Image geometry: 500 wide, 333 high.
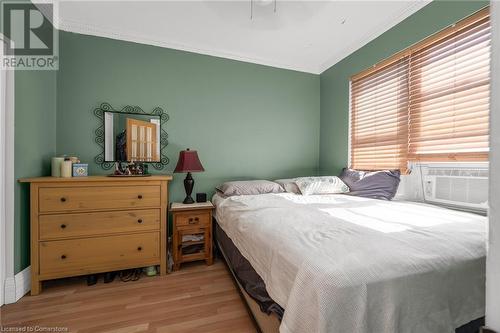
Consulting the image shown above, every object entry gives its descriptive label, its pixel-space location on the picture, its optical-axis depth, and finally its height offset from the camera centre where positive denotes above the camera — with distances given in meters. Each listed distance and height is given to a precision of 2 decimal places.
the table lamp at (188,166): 2.20 -0.03
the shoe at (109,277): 1.83 -0.99
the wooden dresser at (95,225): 1.66 -0.52
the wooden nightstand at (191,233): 2.04 -0.68
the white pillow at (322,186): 2.37 -0.24
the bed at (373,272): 0.68 -0.39
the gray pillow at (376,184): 2.03 -0.20
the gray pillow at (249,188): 2.31 -0.26
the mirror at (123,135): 2.30 +0.30
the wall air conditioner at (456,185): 1.53 -0.15
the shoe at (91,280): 1.78 -0.99
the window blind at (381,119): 2.15 +0.51
